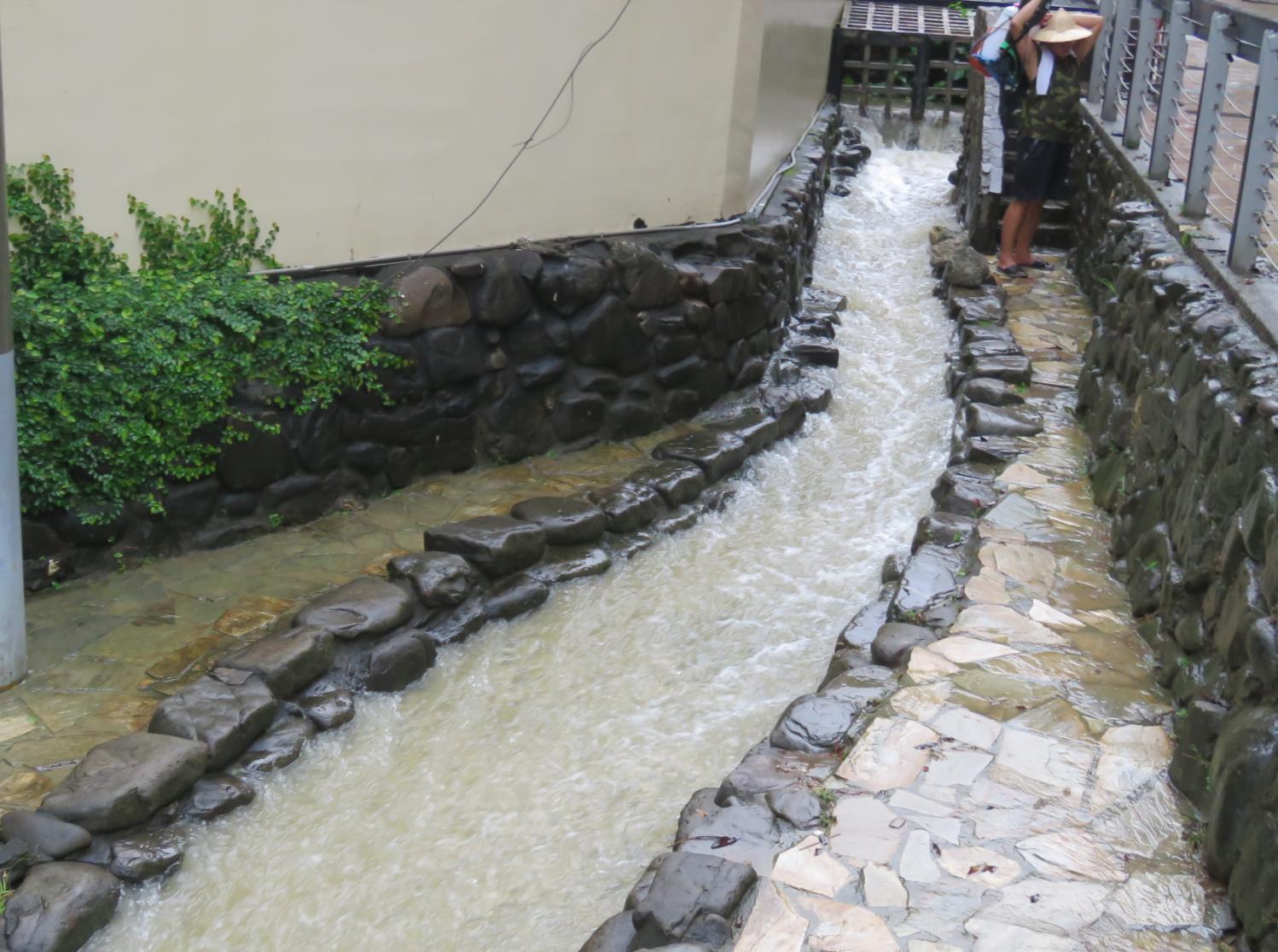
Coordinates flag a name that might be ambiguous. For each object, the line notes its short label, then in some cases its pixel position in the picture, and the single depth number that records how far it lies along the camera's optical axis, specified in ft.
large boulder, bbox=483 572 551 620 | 17.70
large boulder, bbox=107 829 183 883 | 12.36
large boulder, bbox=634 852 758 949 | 10.42
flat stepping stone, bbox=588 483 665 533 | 19.71
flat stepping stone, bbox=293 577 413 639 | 15.98
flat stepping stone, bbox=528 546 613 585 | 18.53
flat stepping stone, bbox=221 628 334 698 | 14.92
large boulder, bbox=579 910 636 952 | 10.91
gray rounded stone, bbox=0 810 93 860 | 12.02
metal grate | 46.32
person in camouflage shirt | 26.32
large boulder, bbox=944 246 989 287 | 27.76
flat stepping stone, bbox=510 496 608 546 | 18.92
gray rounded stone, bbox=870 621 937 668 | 14.46
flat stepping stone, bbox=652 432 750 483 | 21.59
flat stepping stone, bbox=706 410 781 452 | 22.65
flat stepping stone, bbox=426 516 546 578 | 17.88
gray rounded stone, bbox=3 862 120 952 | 11.27
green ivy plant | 15.70
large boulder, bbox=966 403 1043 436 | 20.74
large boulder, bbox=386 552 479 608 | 17.08
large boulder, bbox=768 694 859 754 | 13.15
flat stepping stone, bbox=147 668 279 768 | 13.78
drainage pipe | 13.89
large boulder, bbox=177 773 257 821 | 13.33
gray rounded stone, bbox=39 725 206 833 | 12.42
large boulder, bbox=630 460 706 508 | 20.61
